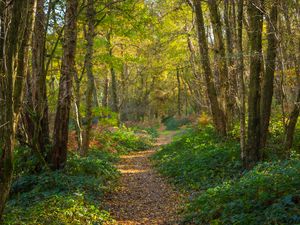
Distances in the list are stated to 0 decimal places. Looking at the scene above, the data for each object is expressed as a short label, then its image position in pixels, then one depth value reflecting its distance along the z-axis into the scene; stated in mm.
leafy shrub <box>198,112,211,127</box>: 20359
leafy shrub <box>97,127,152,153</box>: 17675
